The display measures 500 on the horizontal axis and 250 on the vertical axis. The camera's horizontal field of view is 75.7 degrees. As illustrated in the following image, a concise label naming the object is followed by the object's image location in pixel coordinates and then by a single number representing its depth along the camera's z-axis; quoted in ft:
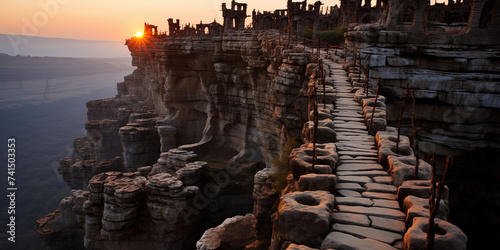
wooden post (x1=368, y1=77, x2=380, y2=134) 24.34
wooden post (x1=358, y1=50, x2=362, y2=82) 37.39
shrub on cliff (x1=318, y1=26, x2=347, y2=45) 79.46
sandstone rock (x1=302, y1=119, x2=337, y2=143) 22.41
